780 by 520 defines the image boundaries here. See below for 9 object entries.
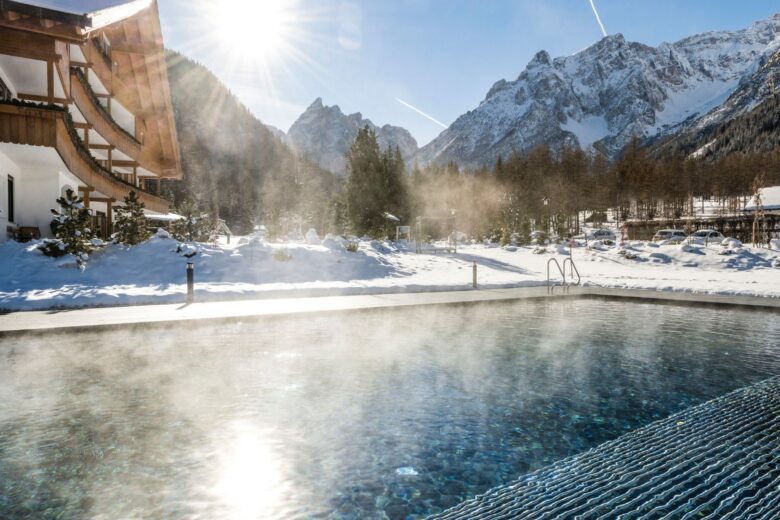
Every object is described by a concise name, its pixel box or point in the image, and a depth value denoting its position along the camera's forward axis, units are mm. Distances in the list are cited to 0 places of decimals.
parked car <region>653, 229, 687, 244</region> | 40138
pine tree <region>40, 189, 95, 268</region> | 13905
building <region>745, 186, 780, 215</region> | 52688
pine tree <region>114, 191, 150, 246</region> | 17875
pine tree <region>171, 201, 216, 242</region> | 28266
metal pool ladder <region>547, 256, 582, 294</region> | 14078
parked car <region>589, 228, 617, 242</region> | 50750
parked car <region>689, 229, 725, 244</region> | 34625
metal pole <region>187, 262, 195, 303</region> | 11414
